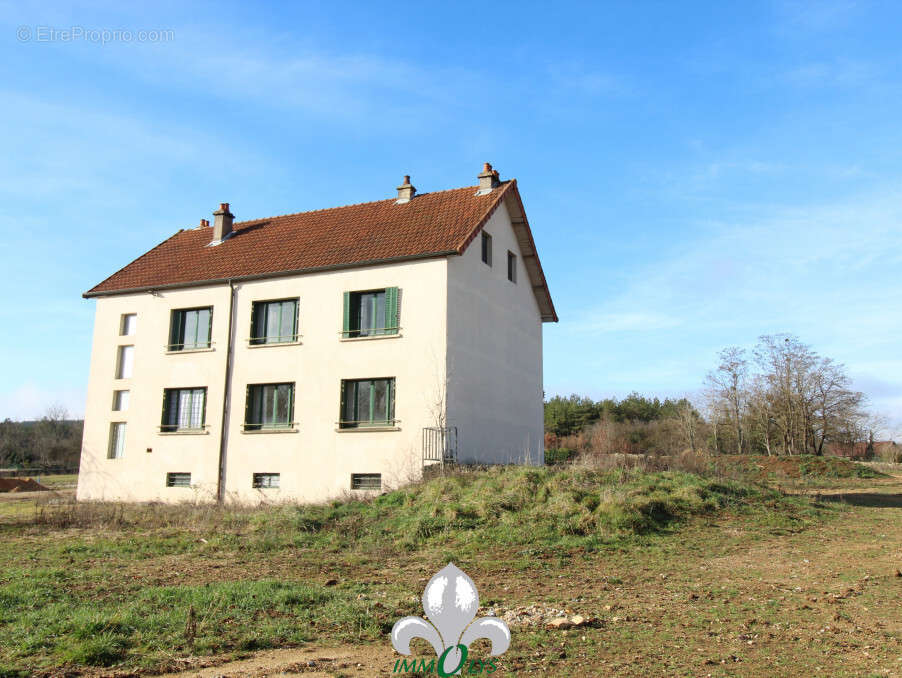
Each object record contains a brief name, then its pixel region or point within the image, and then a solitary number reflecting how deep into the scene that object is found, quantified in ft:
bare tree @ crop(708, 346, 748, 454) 146.51
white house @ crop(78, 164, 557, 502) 65.57
